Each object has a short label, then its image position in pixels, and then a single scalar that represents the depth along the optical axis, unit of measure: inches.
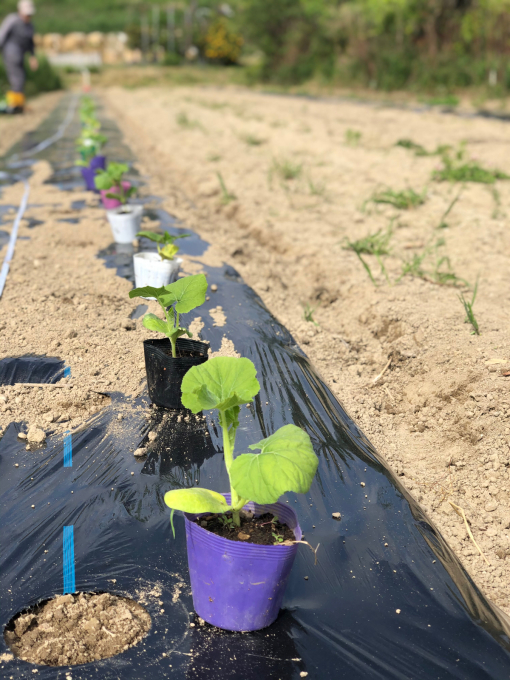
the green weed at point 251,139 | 347.9
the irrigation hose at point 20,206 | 152.9
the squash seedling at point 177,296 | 89.9
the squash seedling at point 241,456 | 56.3
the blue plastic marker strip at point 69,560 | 67.5
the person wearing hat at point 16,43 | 517.0
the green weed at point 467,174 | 237.0
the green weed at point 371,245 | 172.6
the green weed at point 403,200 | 212.4
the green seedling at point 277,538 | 63.0
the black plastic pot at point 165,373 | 98.1
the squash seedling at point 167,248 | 132.0
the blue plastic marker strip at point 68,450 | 86.5
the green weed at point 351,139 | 333.7
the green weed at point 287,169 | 256.5
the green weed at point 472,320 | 119.8
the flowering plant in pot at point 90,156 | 244.3
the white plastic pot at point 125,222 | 173.6
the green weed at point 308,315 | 142.2
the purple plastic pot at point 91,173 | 243.6
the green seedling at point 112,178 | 175.6
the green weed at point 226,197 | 232.1
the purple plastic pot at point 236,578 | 59.9
